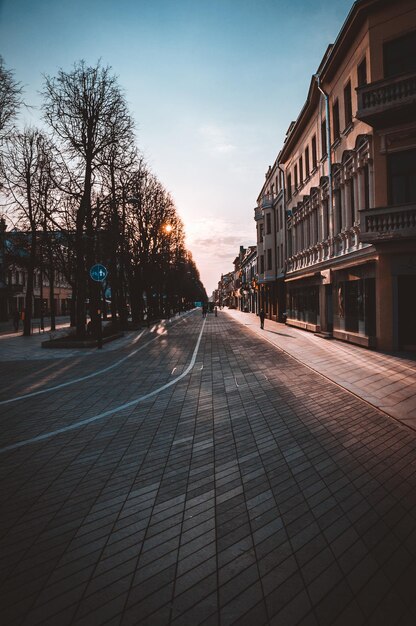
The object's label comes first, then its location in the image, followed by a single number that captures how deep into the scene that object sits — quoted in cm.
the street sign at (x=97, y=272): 1758
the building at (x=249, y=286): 6439
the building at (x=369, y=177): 1366
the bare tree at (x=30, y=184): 2283
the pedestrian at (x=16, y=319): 3035
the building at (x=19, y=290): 2564
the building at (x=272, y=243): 3397
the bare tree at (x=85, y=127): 1955
